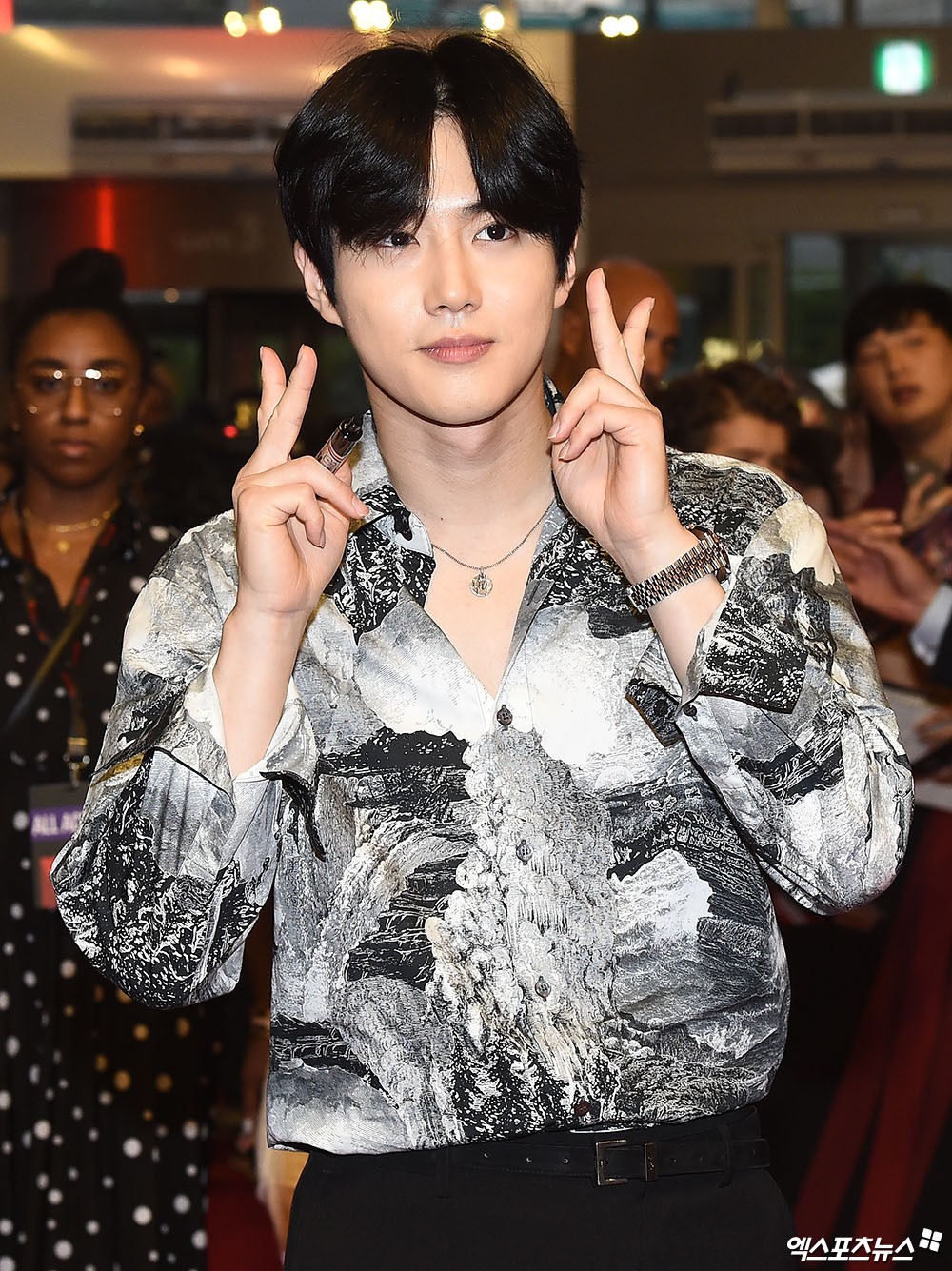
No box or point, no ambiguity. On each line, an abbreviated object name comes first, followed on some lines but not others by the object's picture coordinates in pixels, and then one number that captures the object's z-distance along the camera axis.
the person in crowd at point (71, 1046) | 2.87
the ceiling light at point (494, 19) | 5.29
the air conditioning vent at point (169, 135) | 7.61
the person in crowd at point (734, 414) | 3.26
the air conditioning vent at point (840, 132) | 7.82
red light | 7.68
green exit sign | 7.93
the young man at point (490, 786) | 1.31
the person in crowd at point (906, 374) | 3.81
